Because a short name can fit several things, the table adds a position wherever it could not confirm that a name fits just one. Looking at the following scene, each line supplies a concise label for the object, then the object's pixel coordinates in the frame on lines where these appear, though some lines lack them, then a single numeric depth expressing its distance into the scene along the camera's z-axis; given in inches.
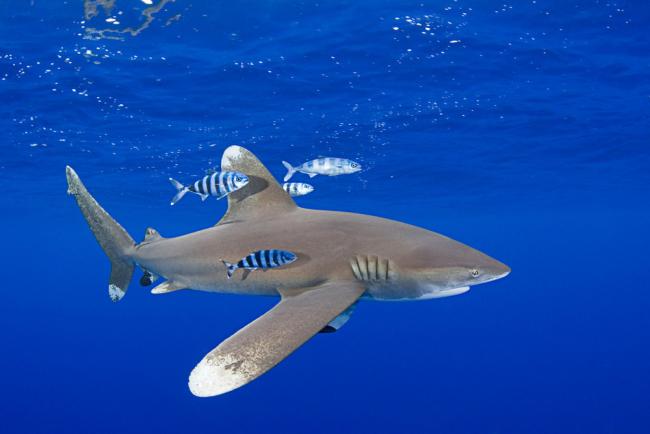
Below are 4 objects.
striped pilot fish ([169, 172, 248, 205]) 196.2
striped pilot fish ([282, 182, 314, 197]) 278.6
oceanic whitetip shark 120.6
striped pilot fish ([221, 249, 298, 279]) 159.0
